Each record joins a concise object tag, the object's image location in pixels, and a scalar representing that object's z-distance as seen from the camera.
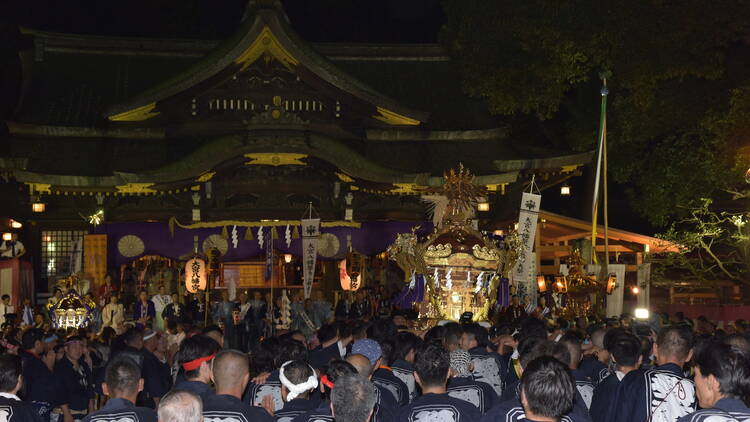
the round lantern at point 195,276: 20.64
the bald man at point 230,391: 5.77
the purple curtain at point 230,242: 20.94
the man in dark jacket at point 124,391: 5.73
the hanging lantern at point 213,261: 20.69
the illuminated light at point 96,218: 20.33
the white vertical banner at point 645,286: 22.86
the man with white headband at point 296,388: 6.18
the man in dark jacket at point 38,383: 9.57
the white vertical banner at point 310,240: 20.47
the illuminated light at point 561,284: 19.56
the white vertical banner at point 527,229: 18.72
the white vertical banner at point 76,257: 21.16
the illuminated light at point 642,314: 14.06
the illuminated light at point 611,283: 20.12
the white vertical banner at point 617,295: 20.73
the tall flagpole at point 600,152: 19.65
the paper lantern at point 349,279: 21.29
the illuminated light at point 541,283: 22.72
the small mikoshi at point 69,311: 17.58
